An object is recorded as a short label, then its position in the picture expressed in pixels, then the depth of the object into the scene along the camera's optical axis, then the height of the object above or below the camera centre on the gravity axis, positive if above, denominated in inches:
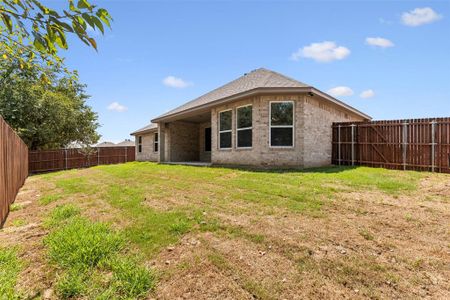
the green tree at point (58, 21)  62.2 +35.9
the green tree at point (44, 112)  649.0 +122.5
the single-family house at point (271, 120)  379.9 +53.3
